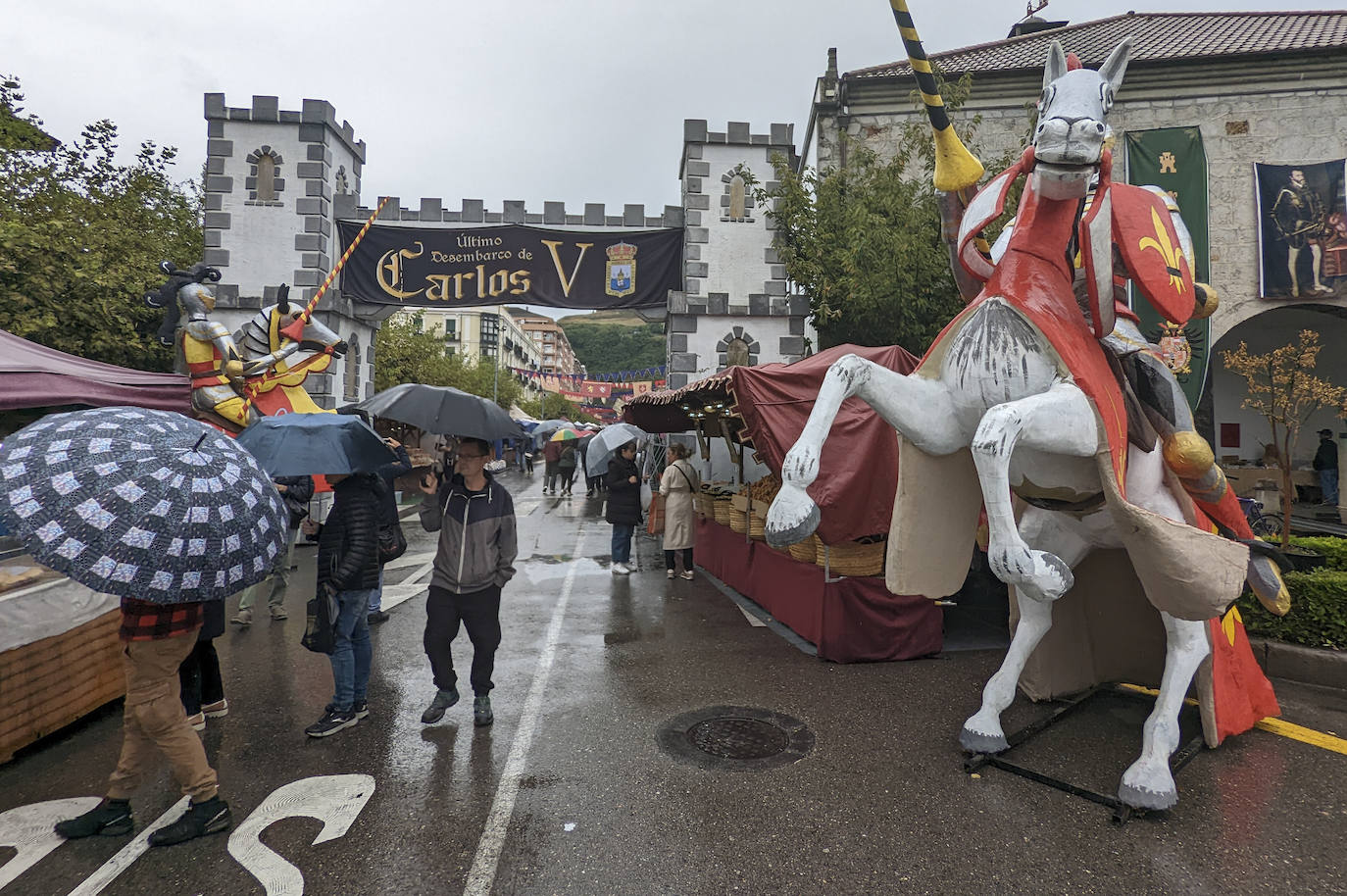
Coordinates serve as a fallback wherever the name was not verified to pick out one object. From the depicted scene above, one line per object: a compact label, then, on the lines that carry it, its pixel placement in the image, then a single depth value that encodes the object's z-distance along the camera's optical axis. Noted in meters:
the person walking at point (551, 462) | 24.09
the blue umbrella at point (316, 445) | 4.28
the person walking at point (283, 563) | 5.67
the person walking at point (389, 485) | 4.84
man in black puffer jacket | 4.46
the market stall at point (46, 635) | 4.09
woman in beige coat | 9.39
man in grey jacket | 4.57
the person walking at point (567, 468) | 22.14
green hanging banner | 13.61
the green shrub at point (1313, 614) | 5.38
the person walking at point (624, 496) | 10.07
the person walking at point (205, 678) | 4.27
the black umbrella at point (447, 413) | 4.33
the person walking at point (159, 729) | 3.22
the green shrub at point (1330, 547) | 6.43
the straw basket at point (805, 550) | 6.31
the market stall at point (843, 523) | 5.74
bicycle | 5.90
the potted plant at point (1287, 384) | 7.08
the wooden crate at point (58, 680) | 4.05
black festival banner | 13.49
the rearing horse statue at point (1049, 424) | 3.14
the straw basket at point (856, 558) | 6.00
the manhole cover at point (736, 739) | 4.15
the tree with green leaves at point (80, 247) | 9.80
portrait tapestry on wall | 13.20
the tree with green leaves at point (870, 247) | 10.96
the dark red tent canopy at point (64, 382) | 5.02
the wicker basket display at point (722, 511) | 9.27
